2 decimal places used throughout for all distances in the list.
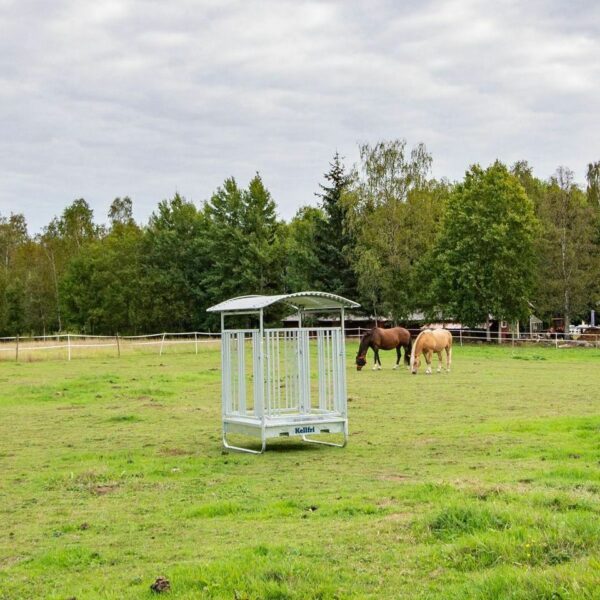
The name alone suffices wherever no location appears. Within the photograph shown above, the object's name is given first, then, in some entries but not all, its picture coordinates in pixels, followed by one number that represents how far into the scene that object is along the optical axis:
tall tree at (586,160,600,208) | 72.44
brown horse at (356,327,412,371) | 30.34
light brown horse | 28.42
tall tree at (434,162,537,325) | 52.31
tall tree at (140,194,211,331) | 68.75
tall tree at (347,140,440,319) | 57.41
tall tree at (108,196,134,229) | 97.05
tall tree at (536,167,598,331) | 53.25
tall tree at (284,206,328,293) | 60.38
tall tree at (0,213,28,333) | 77.44
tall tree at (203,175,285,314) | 65.12
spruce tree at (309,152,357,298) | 59.31
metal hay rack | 12.13
